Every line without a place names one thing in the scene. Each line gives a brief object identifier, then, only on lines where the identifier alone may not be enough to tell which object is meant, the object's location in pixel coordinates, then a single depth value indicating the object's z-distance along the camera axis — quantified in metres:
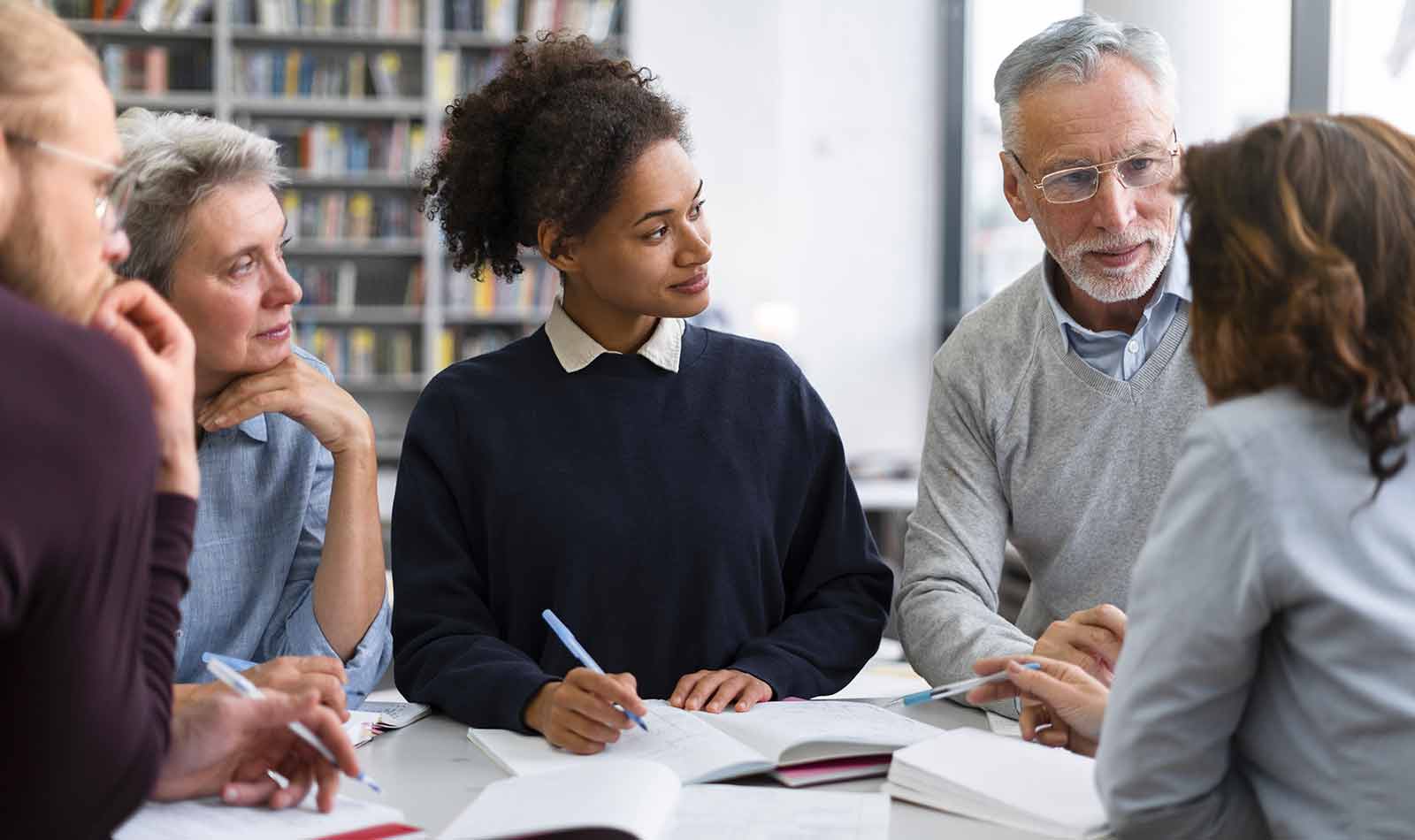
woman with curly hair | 1.69
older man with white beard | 1.79
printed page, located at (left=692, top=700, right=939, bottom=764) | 1.29
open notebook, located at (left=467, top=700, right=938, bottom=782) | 1.28
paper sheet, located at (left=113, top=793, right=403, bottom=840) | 1.10
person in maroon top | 0.83
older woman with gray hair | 1.66
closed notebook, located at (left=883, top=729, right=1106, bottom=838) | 1.14
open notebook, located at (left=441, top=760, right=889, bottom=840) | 1.05
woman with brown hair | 0.94
